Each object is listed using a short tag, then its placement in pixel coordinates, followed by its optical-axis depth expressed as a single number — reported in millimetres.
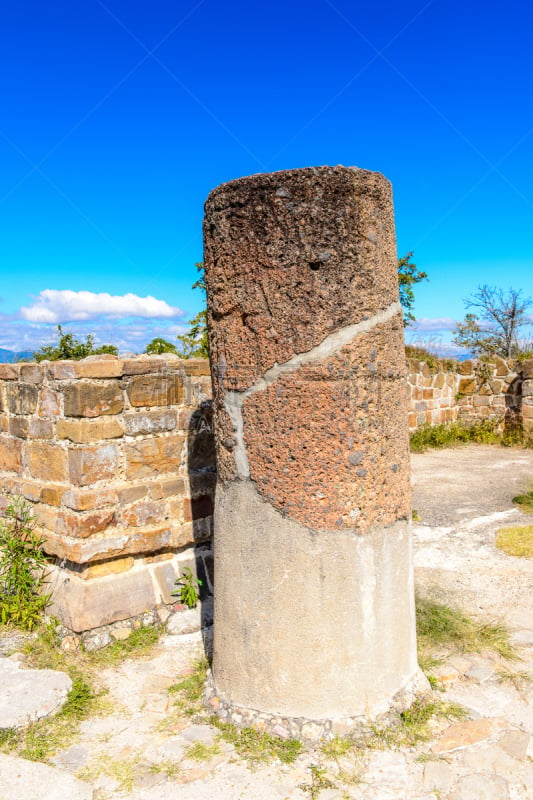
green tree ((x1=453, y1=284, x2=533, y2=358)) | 20797
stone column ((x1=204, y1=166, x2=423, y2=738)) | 2617
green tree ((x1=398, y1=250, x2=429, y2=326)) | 14461
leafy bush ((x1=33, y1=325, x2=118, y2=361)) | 7066
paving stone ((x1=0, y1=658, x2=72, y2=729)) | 2886
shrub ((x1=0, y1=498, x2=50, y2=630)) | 3799
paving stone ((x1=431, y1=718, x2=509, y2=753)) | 2619
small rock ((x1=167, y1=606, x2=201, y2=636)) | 3846
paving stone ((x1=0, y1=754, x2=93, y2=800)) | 2396
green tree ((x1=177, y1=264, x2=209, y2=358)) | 10125
